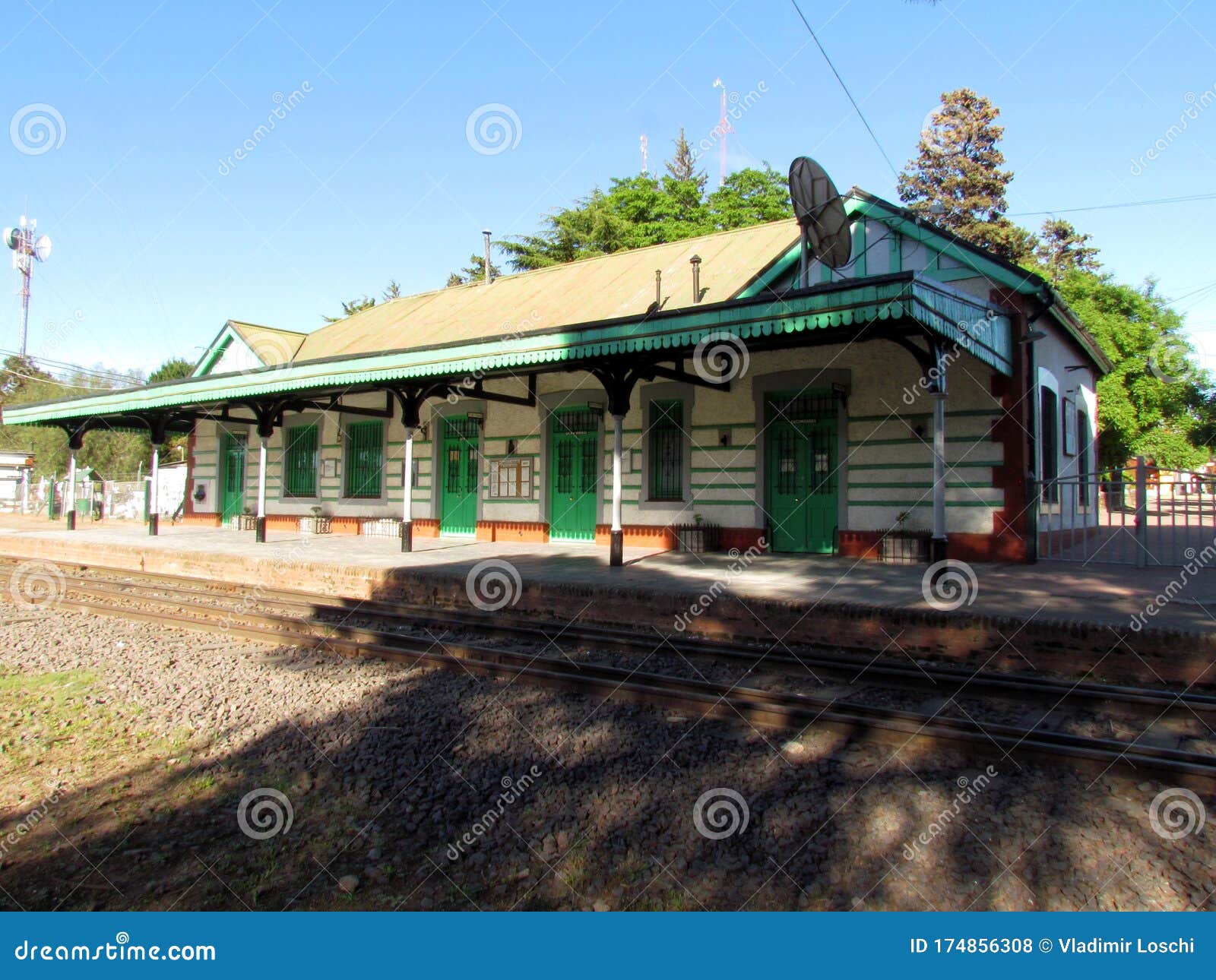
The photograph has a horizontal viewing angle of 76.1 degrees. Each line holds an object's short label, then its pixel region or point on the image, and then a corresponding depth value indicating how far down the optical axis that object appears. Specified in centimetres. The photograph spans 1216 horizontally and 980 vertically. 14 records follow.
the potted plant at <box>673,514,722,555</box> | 1316
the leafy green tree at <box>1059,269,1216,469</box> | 2730
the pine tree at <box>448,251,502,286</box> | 3890
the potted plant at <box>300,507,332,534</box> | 1861
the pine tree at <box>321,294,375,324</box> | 4559
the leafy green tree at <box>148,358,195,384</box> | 5313
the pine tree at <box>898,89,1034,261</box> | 3769
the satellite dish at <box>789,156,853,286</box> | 1092
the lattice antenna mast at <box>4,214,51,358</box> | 3109
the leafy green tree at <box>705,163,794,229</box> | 3206
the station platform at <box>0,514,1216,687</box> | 628
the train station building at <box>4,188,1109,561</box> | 1066
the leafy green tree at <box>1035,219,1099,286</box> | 3900
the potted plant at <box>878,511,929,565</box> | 1121
